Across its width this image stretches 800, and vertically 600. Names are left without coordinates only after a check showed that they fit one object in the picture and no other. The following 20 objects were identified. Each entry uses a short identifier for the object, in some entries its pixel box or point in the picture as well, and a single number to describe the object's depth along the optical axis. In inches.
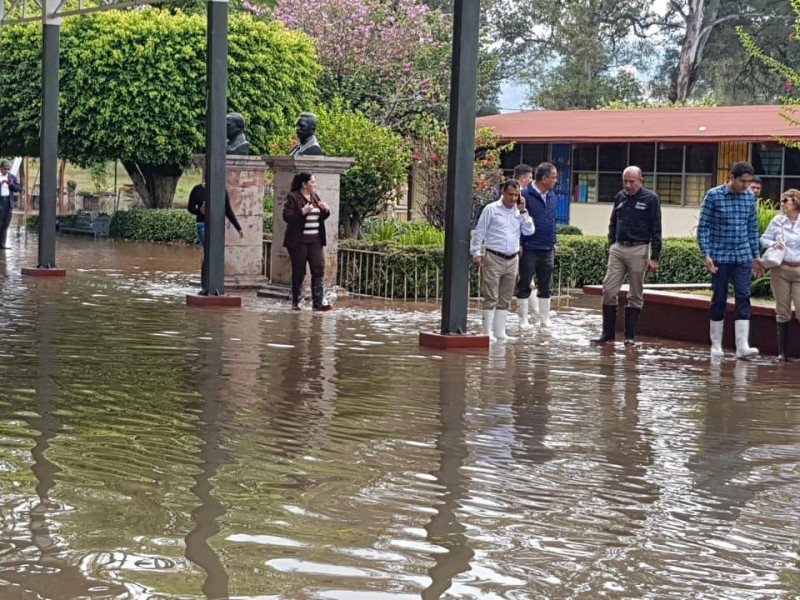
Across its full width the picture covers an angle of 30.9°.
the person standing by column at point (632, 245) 530.6
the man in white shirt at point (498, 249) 543.8
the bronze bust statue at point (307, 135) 701.3
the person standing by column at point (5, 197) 1051.9
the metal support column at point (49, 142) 778.8
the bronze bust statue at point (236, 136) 759.1
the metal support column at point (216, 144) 631.2
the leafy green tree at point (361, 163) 803.4
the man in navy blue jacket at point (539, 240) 592.4
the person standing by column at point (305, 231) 636.7
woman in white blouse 501.4
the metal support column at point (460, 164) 494.9
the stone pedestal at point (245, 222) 748.6
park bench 1358.3
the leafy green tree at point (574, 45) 2062.0
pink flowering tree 1423.5
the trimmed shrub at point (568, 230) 1206.0
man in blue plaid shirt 500.4
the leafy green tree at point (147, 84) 1241.4
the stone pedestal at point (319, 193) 695.1
